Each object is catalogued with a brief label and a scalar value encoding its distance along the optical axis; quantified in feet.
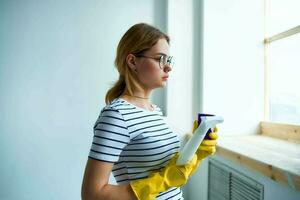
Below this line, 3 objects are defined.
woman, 2.38
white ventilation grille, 4.38
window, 6.03
